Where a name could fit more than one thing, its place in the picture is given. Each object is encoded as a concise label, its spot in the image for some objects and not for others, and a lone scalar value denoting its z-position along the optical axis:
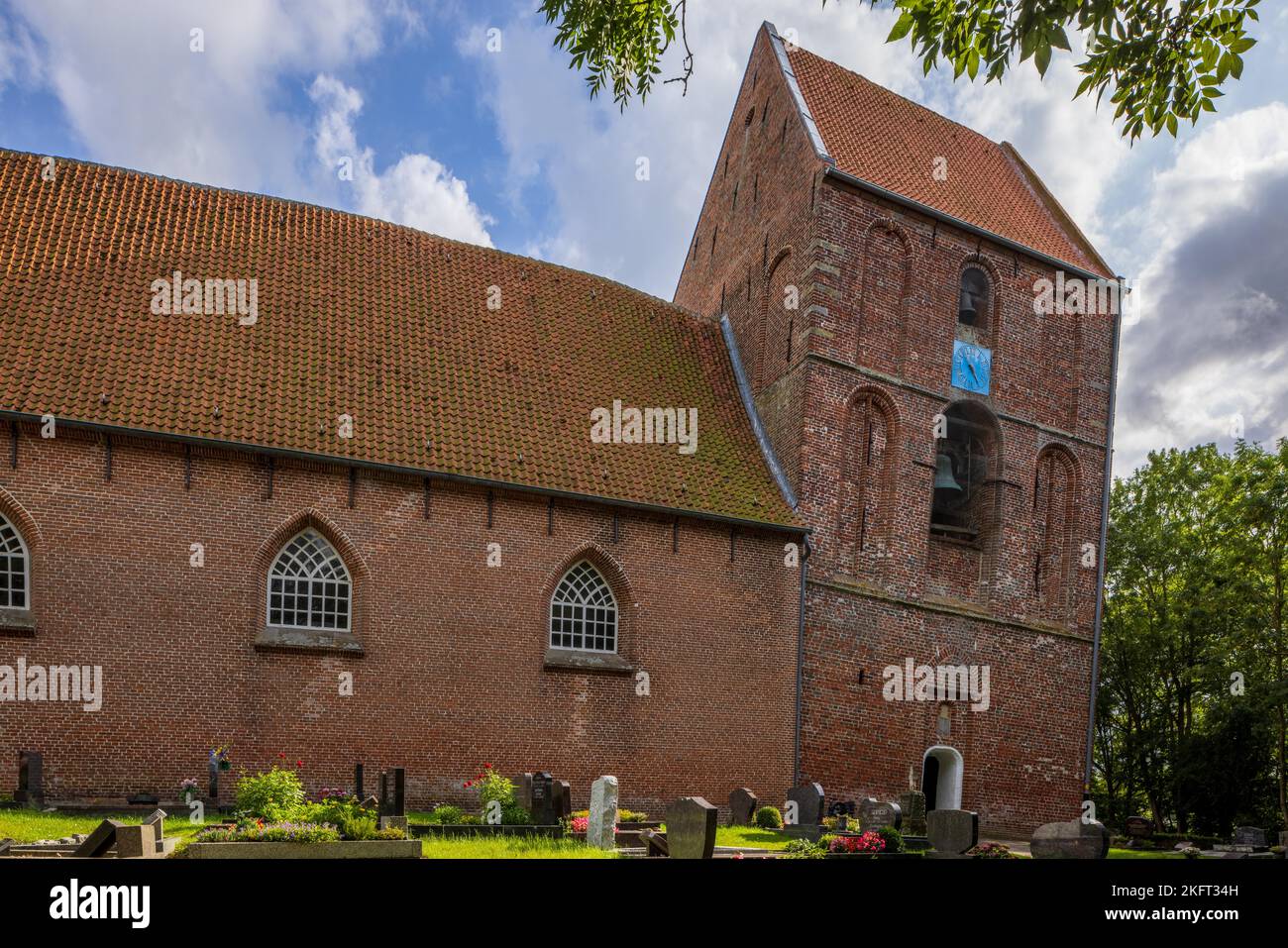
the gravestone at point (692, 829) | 9.16
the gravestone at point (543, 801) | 12.94
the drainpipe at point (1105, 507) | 20.02
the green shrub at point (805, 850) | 10.65
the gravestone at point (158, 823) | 8.28
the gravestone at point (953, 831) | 11.96
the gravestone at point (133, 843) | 7.65
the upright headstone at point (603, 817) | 11.05
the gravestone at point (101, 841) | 7.73
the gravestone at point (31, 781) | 12.09
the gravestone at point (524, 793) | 13.51
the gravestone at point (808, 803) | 14.94
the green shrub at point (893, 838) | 11.55
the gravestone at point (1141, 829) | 21.25
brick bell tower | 17.95
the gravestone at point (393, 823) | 11.40
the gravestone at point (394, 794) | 12.69
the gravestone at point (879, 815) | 13.48
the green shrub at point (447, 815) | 12.55
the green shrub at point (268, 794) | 10.88
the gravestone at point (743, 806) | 15.79
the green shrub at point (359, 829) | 8.78
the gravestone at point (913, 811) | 14.98
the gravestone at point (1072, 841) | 11.57
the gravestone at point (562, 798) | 13.00
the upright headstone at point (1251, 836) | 17.22
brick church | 13.43
